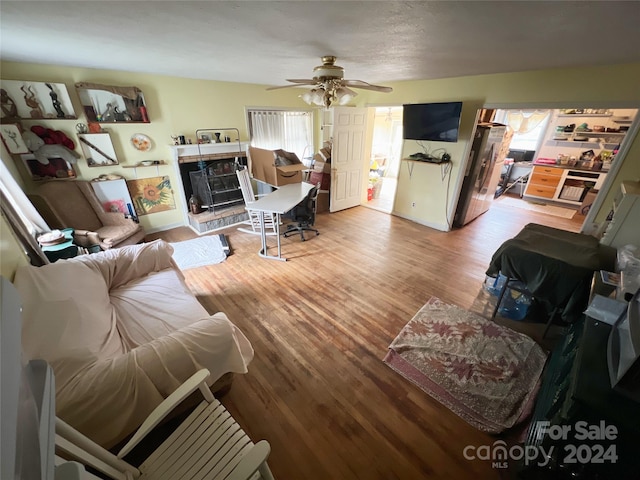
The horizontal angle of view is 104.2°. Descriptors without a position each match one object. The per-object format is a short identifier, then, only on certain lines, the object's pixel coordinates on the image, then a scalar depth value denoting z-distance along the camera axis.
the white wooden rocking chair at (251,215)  3.76
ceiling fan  2.13
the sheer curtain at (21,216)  2.07
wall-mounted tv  3.53
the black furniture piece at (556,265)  1.88
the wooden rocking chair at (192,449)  0.96
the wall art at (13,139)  2.77
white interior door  4.53
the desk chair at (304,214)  3.90
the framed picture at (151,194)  3.84
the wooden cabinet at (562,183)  5.16
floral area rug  1.73
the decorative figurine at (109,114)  3.33
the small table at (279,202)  3.25
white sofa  1.15
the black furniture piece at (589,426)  0.93
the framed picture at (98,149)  3.31
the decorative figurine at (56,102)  2.96
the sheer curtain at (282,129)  4.74
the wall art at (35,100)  2.77
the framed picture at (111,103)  3.19
